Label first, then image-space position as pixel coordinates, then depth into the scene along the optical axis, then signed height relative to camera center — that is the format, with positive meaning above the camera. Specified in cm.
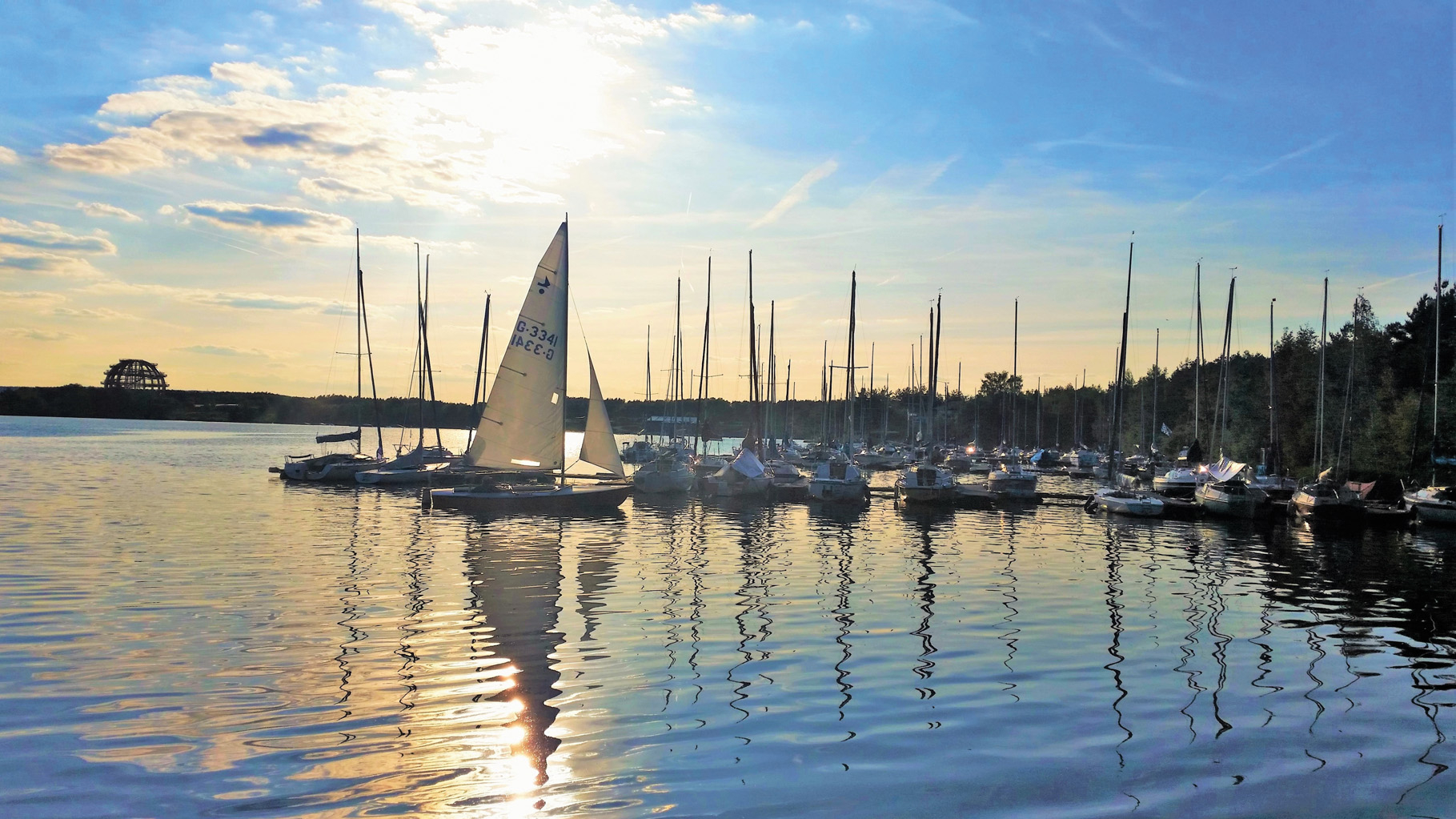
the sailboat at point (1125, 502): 4947 -374
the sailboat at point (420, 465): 6362 -351
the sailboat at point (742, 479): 5703 -341
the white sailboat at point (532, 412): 4131 +22
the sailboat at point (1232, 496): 4950 -331
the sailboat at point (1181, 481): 5438 -288
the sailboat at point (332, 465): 6600 -365
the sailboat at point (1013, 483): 5978 -346
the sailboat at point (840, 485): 5562 -356
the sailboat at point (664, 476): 5753 -339
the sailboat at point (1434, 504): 4722 -333
